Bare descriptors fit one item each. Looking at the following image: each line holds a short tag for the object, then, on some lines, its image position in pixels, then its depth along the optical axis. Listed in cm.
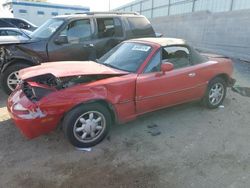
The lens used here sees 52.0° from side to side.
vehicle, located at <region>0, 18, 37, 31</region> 1327
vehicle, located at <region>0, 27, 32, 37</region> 988
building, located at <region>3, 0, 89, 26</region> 1994
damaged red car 350
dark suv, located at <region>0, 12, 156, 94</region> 584
